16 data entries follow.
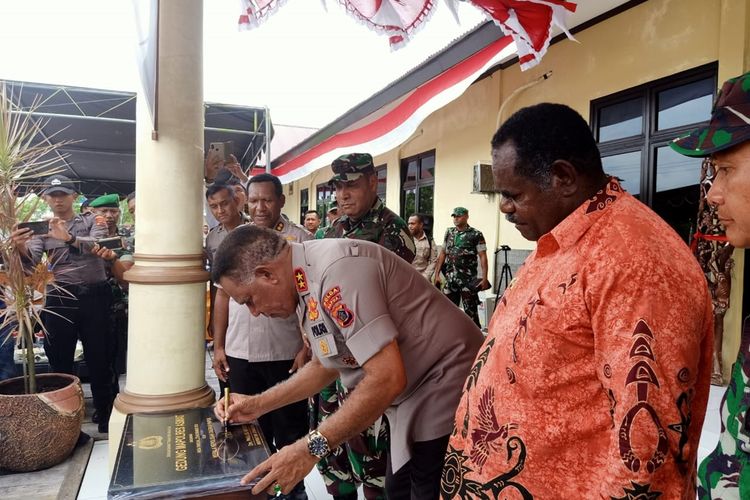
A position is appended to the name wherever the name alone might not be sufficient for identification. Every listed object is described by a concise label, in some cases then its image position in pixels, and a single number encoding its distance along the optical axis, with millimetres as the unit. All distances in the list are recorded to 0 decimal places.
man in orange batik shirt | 781
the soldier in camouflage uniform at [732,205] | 818
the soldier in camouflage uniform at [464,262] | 6332
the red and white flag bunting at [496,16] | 3104
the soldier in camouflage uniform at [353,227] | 2385
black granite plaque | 1097
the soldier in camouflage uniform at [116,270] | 3619
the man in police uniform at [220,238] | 2943
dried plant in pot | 2779
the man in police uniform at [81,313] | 3555
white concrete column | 2270
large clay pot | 2785
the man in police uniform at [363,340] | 1344
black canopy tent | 6625
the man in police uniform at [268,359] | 2480
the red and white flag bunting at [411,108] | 4297
